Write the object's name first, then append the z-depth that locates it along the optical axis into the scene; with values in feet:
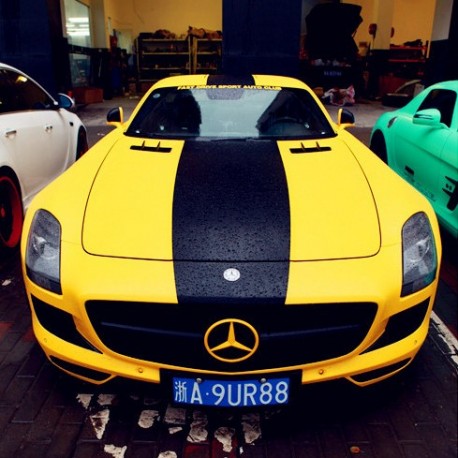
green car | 12.12
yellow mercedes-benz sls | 6.16
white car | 12.98
